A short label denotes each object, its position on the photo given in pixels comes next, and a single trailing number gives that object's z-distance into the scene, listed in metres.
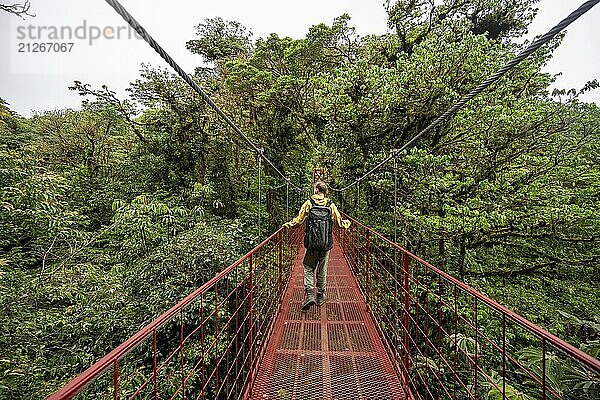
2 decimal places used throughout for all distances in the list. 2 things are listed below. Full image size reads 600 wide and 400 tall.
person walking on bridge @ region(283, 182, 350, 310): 2.57
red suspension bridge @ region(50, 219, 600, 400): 0.92
